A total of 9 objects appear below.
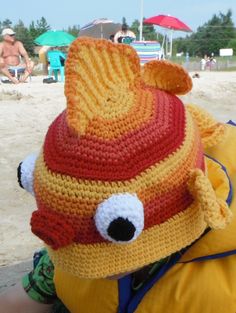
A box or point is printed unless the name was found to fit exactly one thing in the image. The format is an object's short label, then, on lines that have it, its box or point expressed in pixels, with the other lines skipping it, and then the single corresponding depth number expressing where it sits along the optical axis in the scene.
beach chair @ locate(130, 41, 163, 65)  8.95
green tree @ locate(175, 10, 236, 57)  39.59
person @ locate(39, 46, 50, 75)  9.29
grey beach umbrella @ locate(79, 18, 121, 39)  9.65
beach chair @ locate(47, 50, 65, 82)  8.45
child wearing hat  0.85
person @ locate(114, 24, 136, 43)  8.03
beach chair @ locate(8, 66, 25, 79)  7.96
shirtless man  7.58
